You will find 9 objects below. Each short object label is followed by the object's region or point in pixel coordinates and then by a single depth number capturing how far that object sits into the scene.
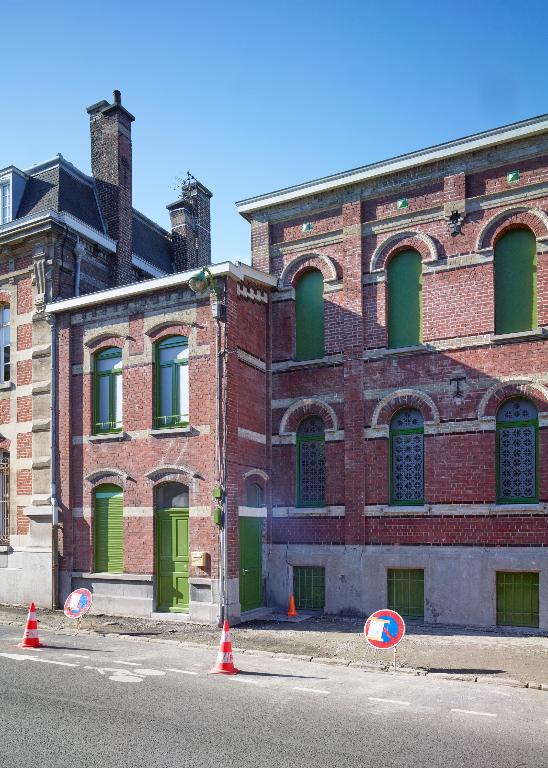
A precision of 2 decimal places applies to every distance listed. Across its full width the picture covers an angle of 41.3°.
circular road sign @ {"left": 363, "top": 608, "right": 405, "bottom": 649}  11.18
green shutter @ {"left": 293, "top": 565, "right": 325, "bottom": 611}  17.45
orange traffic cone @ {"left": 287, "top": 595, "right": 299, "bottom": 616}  17.03
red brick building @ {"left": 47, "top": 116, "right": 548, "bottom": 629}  15.79
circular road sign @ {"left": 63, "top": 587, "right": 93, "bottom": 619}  14.34
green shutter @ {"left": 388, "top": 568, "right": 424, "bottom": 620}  16.33
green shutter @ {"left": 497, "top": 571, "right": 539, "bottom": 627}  15.21
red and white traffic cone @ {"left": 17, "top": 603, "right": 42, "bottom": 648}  13.30
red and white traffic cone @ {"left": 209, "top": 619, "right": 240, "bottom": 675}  11.27
